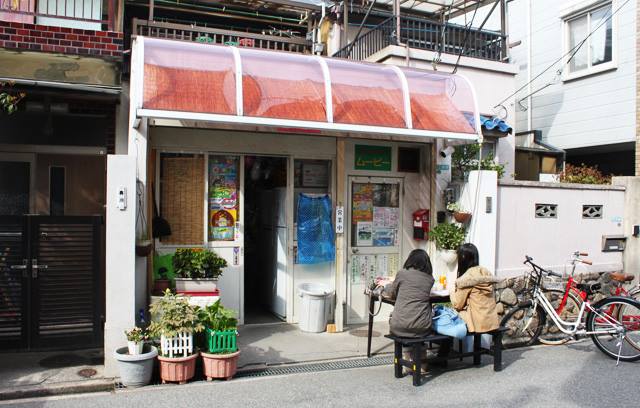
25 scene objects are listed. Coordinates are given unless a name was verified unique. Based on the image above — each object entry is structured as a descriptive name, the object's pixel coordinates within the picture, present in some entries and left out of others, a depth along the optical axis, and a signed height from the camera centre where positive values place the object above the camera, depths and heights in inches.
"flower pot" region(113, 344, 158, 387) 239.5 -70.5
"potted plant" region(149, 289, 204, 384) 245.1 -58.9
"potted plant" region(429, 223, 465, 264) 357.7 -20.4
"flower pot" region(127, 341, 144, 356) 242.7 -62.0
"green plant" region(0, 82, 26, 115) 254.4 +47.8
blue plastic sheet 356.8 -16.8
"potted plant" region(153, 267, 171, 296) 297.3 -43.3
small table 285.9 -47.4
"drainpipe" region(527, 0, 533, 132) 577.9 +147.7
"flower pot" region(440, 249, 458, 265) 358.0 -31.2
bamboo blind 330.3 +3.9
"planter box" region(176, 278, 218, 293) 301.9 -43.6
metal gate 273.3 -39.0
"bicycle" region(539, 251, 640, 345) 326.6 -54.9
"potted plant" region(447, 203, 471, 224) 352.8 -3.6
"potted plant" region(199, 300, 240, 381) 251.8 -63.8
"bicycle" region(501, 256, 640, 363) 292.0 -62.2
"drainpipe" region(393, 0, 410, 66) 387.9 +122.8
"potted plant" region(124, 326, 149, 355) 242.4 -59.3
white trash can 339.9 -63.8
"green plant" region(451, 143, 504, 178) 374.3 +31.1
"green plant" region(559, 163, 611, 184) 417.4 +24.5
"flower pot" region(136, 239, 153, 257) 284.7 -22.3
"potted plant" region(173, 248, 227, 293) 302.7 -36.0
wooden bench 251.4 -68.9
